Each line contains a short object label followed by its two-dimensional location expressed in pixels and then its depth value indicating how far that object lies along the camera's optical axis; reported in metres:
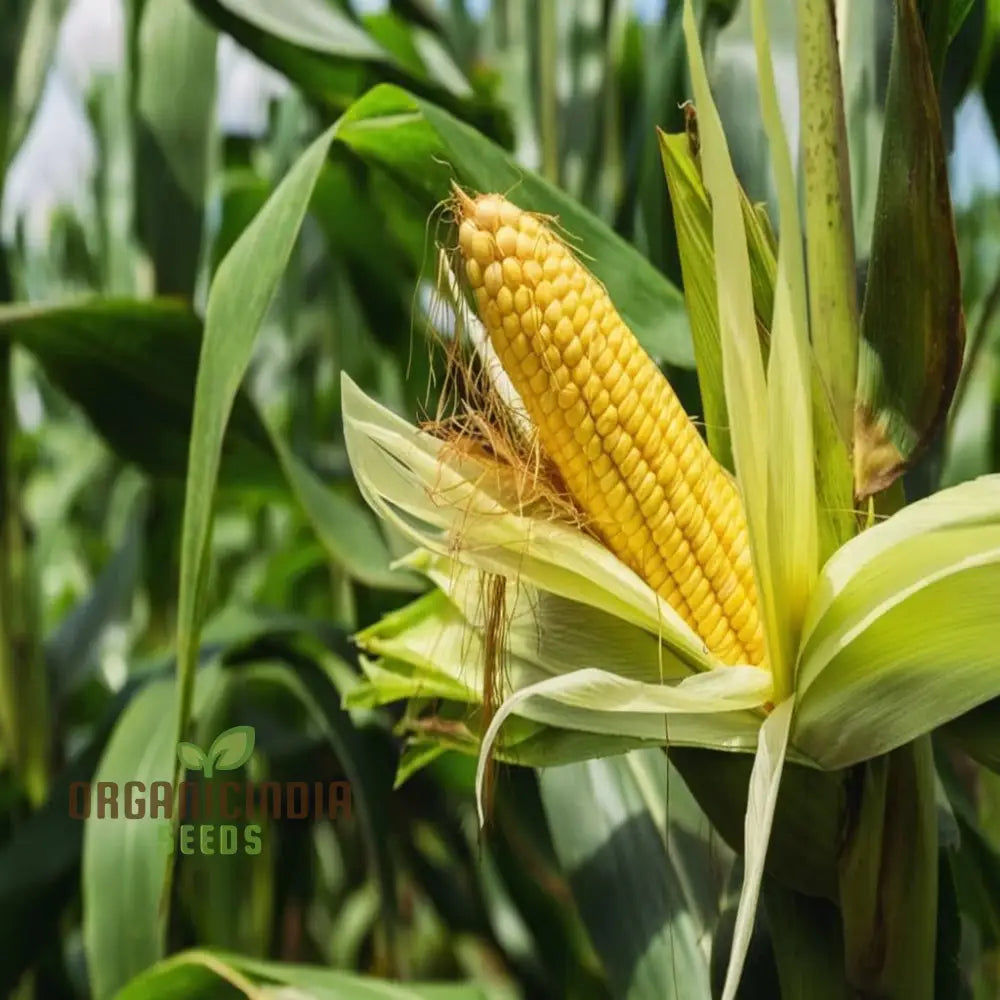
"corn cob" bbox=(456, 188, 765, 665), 0.31
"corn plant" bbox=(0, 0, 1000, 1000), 0.31
